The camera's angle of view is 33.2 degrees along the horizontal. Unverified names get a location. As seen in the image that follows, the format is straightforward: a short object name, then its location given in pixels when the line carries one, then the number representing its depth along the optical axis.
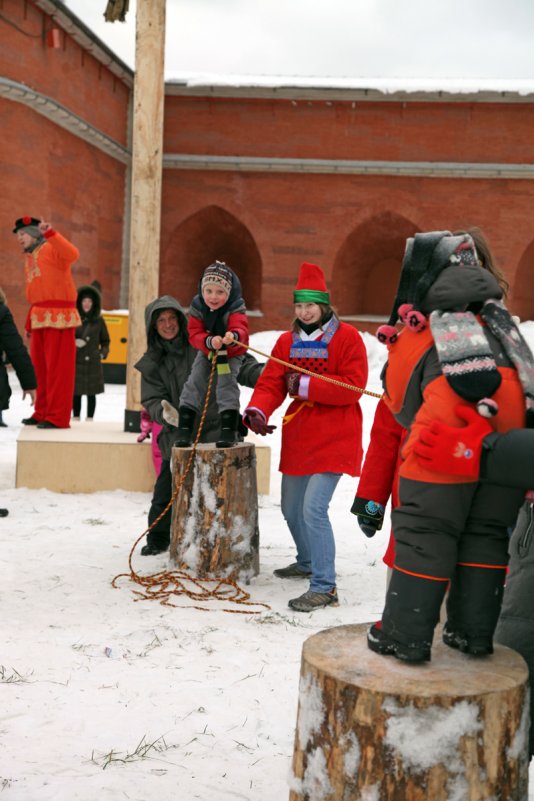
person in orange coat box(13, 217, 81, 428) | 7.54
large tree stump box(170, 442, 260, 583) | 4.78
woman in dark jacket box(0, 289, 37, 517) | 6.14
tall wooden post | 7.11
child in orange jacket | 2.20
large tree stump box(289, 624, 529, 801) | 2.12
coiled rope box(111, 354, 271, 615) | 4.56
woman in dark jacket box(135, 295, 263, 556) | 5.38
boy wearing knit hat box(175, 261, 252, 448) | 4.98
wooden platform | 6.95
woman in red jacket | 4.43
